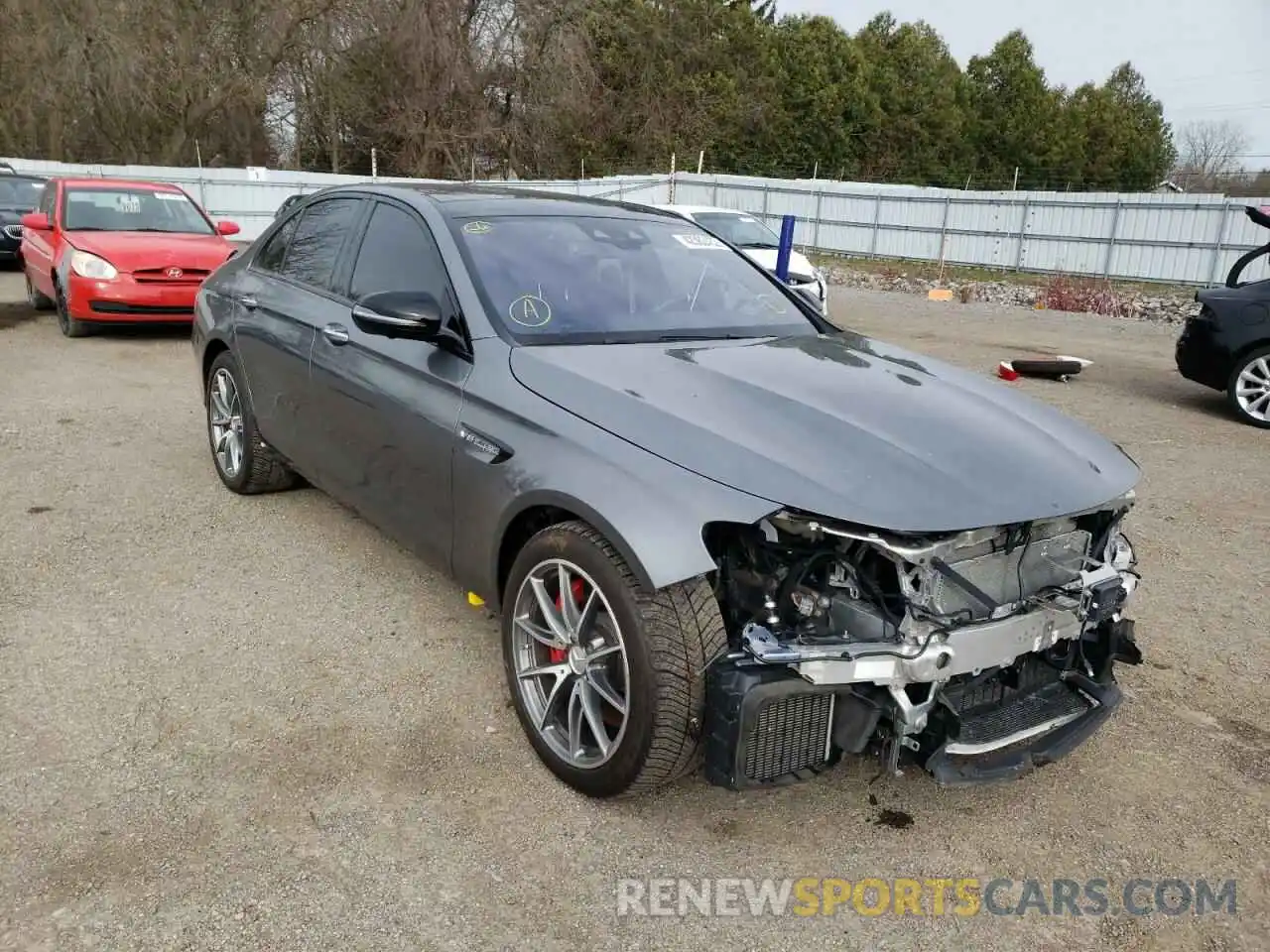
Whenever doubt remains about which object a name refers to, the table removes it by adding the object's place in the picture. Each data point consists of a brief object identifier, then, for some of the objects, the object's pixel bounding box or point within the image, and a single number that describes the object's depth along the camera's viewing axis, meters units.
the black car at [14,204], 15.18
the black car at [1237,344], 8.16
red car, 9.48
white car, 13.03
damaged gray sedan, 2.50
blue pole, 11.61
